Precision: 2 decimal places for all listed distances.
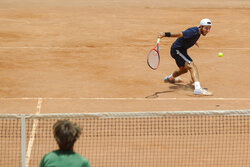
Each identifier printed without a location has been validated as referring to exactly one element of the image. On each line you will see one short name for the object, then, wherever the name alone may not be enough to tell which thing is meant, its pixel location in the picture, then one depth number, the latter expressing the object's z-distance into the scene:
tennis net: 17.33
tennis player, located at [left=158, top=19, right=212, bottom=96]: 25.58
